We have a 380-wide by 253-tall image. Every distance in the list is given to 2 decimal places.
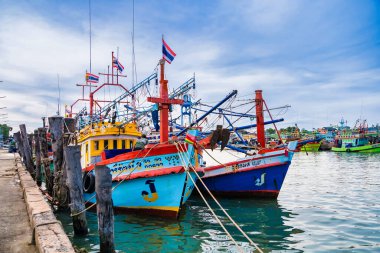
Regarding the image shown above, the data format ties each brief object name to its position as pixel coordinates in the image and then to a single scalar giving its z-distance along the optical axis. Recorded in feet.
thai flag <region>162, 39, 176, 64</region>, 37.74
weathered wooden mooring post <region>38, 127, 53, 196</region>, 44.39
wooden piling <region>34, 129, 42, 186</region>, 54.95
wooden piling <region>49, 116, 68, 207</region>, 33.88
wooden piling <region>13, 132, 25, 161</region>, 82.02
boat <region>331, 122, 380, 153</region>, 186.29
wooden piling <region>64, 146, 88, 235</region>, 25.84
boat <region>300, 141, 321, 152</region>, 219.34
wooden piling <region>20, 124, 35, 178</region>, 58.49
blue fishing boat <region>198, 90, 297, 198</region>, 43.52
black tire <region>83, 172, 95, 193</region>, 36.37
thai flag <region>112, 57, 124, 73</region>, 69.85
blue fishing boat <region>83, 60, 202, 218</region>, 30.50
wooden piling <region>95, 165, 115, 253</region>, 20.57
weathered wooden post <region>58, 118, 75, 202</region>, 34.24
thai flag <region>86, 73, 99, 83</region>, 71.00
